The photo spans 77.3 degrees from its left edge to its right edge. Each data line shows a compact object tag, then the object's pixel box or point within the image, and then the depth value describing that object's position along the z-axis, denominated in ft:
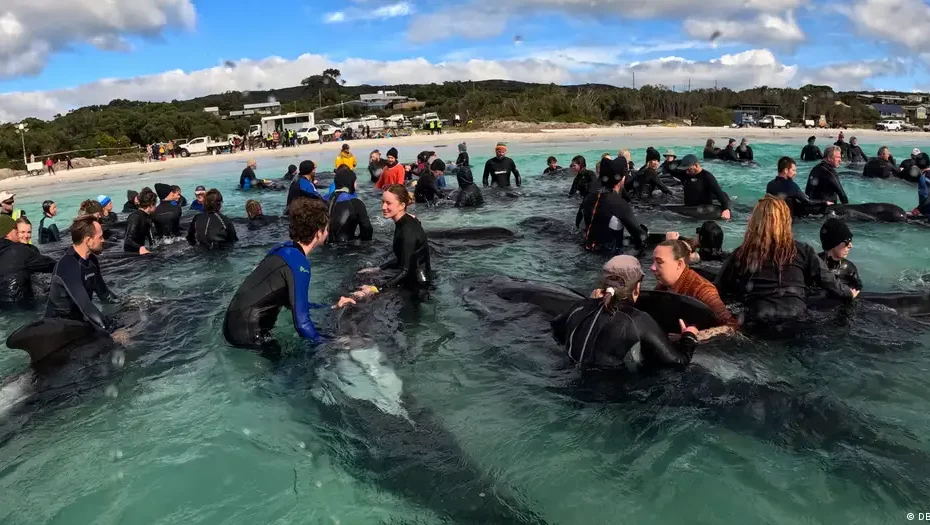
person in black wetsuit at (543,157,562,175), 64.64
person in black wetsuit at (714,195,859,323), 17.03
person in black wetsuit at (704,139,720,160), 76.27
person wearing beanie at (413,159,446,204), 48.60
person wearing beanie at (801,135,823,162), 74.25
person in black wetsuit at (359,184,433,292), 20.77
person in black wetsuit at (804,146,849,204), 37.10
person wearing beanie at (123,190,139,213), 44.11
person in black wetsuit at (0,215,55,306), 26.27
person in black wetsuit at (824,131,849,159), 71.97
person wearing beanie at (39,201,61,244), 40.94
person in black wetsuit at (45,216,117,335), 19.04
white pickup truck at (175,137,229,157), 142.36
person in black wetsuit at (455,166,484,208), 48.60
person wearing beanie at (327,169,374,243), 34.01
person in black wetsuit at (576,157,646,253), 29.25
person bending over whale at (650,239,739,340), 16.42
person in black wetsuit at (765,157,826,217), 30.81
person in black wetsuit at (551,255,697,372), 14.15
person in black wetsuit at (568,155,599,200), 45.56
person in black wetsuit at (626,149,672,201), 44.34
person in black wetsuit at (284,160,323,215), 33.50
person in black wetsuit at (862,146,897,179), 58.18
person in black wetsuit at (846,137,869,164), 71.67
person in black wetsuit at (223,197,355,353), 16.40
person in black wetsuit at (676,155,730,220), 37.09
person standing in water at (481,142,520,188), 54.13
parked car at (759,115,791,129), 170.86
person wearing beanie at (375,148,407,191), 41.96
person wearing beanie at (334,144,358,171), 49.39
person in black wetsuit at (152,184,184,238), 37.06
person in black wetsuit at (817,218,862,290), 20.12
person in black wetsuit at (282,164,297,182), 65.87
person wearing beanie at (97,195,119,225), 38.73
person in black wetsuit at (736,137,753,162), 75.92
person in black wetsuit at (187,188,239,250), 35.27
